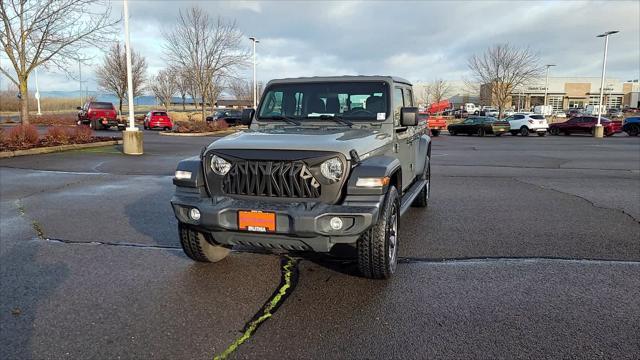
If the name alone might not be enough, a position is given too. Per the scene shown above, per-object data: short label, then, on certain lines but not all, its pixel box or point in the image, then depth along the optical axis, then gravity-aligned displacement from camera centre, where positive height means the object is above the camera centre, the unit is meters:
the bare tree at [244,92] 84.07 +4.56
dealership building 99.00 +6.80
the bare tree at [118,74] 39.75 +3.63
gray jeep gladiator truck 3.74 -0.69
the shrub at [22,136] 14.69 -0.84
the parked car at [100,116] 30.00 -0.28
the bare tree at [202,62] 32.25 +3.85
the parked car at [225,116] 36.19 -0.07
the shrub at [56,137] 15.92 -0.91
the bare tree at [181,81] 35.95 +3.34
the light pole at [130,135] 14.84 -0.74
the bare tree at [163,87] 59.81 +3.66
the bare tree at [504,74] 48.06 +5.15
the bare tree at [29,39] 15.14 +2.47
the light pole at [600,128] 30.95 -0.30
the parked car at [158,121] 33.41 -0.54
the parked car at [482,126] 31.64 -0.35
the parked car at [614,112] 69.85 +1.98
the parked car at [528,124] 32.09 -0.14
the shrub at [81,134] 16.86 -0.86
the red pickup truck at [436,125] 31.81 -0.36
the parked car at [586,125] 32.06 -0.14
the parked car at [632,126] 32.12 -0.11
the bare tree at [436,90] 82.93 +5.83
